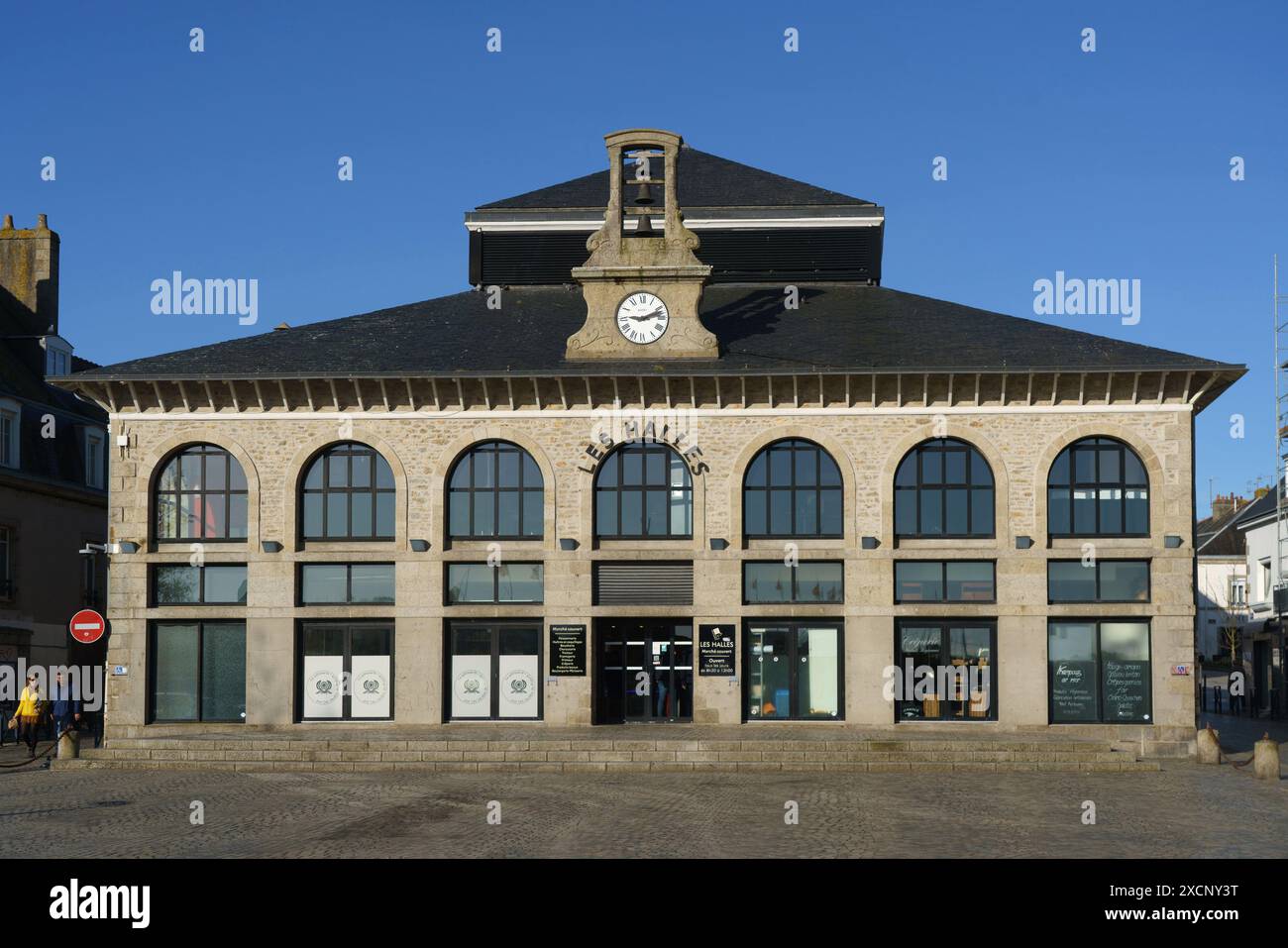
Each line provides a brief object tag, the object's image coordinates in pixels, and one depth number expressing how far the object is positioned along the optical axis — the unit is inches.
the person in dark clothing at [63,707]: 1439.8
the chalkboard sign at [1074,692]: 1311.5
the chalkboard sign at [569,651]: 1344.7
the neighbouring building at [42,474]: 1704.0
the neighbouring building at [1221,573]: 3100.4
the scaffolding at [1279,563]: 1887.3
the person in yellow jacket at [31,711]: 1255.5
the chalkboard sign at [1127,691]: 1306.6
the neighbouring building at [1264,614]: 1904.5
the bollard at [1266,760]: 1045.2
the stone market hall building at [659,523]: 1318.9
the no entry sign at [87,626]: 1162.6
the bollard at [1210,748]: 1176.8
